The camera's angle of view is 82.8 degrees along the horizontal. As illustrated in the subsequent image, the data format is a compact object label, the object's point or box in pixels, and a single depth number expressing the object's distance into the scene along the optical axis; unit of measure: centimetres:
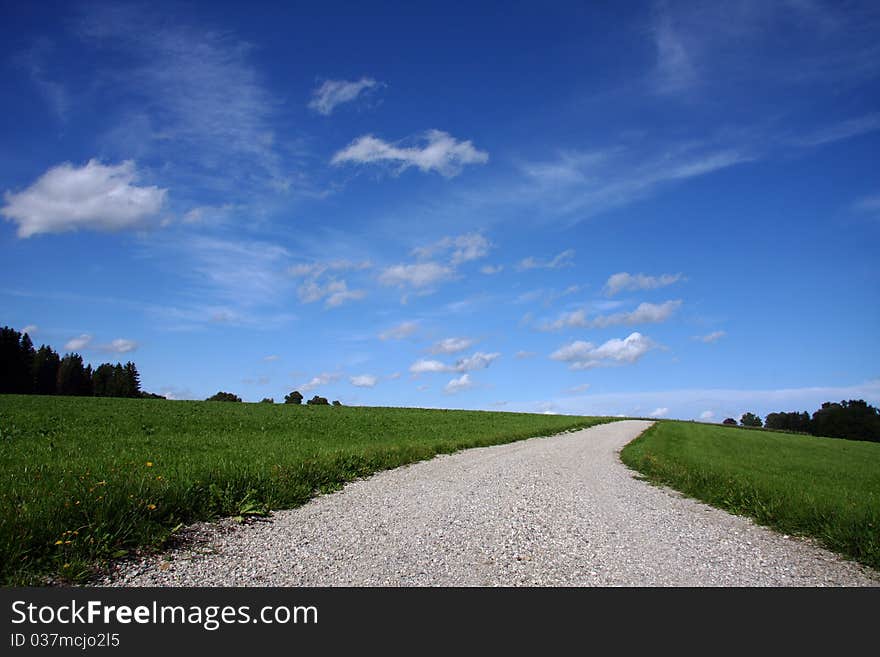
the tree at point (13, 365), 9806
